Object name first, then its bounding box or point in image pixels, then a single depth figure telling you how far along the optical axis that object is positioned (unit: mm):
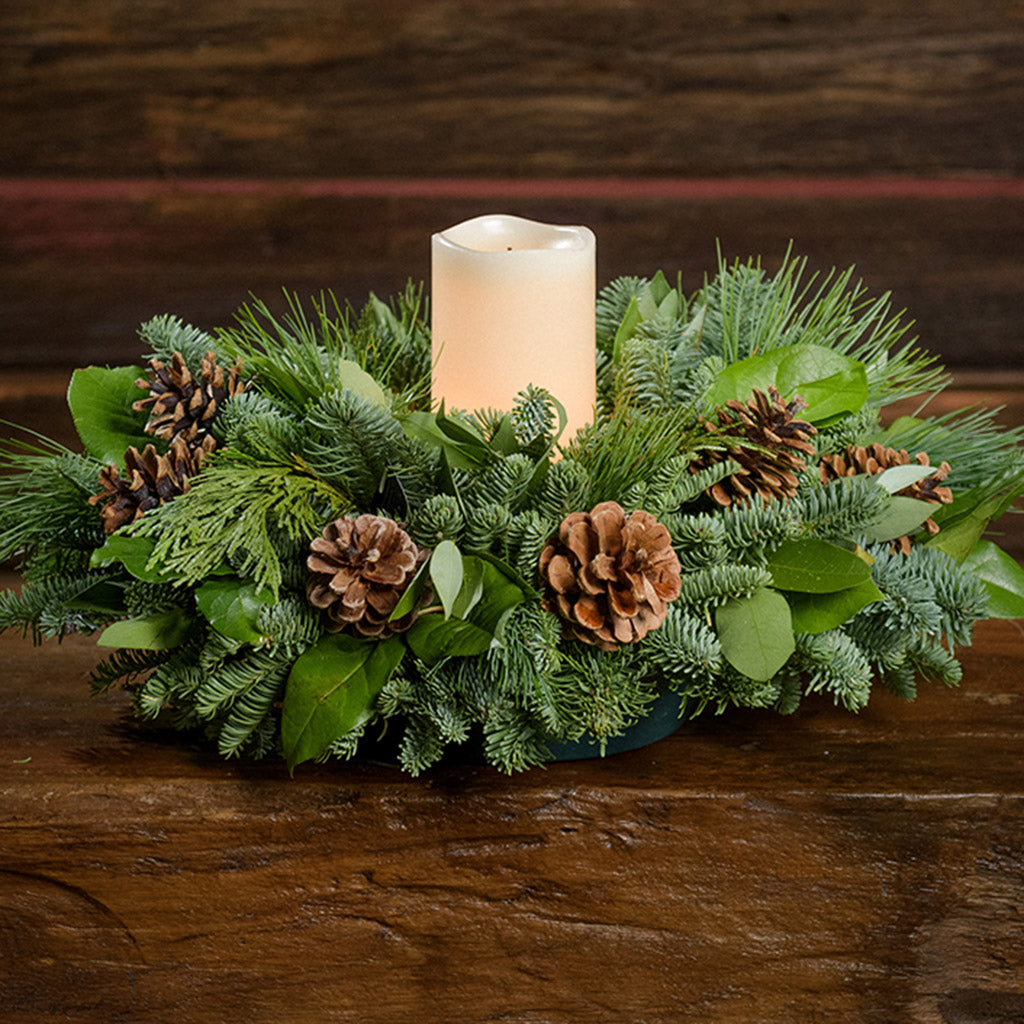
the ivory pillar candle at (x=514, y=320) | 1305
